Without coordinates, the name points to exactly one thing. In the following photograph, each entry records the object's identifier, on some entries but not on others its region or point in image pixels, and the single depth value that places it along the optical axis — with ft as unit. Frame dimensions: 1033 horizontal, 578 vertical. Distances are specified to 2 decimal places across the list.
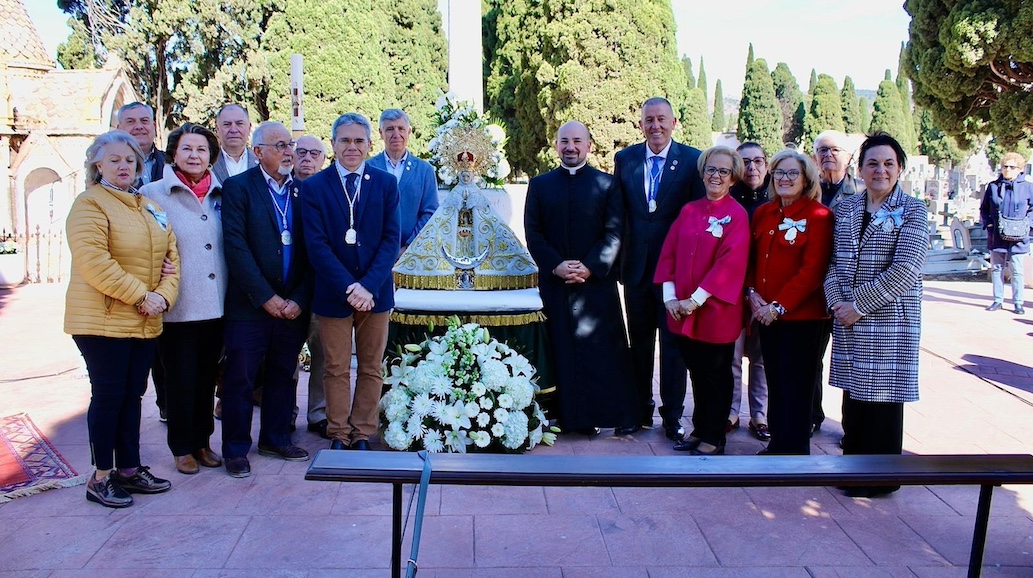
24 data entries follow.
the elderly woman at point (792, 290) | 13.50
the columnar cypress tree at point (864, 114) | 155.07
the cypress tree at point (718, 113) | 199.52
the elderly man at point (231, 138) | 15.87
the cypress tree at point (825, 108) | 133.39
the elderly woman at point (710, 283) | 14.07
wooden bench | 8.34
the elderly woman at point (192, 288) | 13.38
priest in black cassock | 15.90
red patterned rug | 13.20
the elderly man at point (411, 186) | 18.21
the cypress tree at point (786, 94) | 159.02
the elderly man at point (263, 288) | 13.69
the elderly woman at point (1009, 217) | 31.94
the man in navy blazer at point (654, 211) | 15.83
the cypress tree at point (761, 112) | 135.44
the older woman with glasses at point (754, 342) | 16.25
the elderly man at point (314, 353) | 16.51
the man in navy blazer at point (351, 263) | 14.01
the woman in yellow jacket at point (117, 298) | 11.85
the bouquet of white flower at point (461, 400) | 14.24
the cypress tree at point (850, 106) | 139.74
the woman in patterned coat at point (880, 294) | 12.26
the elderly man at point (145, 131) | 15.76
